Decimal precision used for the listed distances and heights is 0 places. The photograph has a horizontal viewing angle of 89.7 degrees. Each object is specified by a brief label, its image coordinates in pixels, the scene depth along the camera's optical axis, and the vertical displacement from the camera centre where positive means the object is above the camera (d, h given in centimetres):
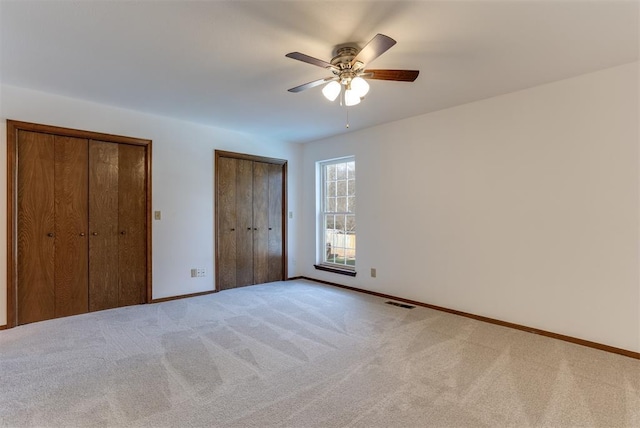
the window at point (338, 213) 496 +6
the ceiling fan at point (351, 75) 229 +104
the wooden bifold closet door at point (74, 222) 324 -4
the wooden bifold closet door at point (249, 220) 472 -4
